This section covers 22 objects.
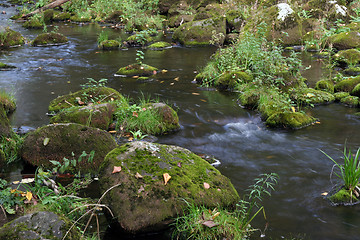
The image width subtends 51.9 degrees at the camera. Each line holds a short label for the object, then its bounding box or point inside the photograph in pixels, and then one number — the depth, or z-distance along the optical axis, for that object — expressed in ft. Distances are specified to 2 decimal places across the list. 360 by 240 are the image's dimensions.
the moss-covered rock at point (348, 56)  41.50
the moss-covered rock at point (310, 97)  29.40
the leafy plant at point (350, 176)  15.46
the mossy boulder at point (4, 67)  40.34
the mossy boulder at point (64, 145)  18.03
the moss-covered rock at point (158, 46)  52.80
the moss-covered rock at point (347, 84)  31.96
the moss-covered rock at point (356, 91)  30.51
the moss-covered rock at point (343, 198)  15.86
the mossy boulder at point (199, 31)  55.52
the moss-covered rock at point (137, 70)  38.81
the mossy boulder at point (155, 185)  13.12
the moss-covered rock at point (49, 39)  53.93
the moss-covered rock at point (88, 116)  22.71
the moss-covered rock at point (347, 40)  47.67
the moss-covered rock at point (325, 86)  32.04
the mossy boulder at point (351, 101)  29.40
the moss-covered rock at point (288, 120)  25.35
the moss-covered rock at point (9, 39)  51.94
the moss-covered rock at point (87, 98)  26.91
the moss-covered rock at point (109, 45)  51.90
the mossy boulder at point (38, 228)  9.84
